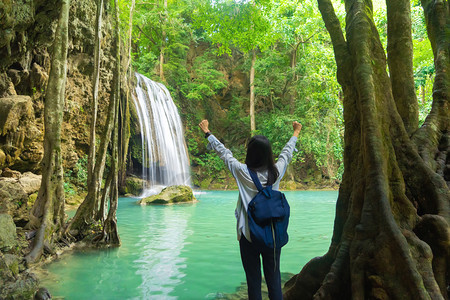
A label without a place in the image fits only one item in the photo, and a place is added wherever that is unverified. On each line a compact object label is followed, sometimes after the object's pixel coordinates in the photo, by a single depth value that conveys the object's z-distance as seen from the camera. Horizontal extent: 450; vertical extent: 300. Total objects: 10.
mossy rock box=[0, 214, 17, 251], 4.56
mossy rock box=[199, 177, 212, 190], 27.33
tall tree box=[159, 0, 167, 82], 25.30
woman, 2.62
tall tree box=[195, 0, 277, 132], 9.29
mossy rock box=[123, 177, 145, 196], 20.23
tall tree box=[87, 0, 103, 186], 7.61
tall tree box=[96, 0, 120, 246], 6.55
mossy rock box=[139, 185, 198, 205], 15.05
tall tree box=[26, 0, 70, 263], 5.71
